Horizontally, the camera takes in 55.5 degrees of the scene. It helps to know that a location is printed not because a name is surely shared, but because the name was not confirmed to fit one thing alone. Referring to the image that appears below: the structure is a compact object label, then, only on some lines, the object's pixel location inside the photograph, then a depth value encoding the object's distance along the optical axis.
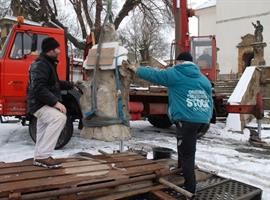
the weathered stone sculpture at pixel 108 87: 3.52
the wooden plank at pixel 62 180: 2.43
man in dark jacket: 3.00
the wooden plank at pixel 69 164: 2.86
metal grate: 2.95
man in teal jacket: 2.93
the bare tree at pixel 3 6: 16.14
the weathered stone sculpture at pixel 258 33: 19.23
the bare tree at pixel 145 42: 30.78
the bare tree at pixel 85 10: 13.23
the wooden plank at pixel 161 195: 2.75
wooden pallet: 2.44
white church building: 24.44
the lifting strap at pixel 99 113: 3.55
